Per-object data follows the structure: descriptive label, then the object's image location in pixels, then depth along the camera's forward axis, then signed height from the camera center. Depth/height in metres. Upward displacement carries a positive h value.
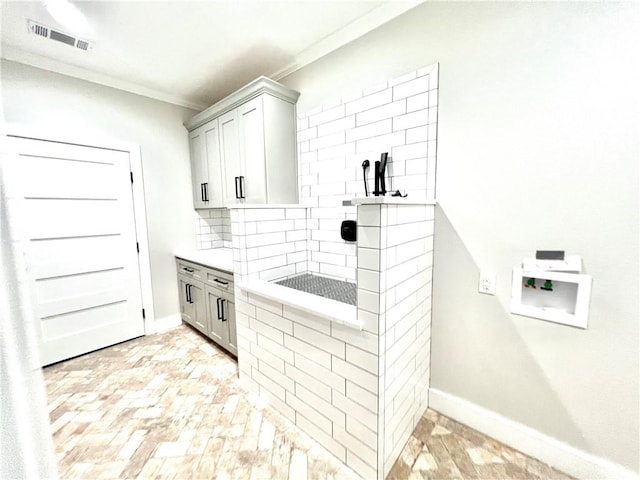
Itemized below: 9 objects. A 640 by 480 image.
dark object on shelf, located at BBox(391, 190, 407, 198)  1.58 +0.11
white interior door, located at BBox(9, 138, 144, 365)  2.10 -0.27
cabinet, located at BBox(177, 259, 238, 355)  2.13 -0.83
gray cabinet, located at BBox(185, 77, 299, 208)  2.03 +0.60
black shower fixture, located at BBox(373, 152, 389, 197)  1.60 +0.24
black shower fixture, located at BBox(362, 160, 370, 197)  1.73 +0.27
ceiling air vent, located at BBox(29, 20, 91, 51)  1.71 +1.26
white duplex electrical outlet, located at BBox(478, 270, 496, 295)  1.39 -0.40
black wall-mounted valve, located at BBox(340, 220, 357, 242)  1.80 -0.13
